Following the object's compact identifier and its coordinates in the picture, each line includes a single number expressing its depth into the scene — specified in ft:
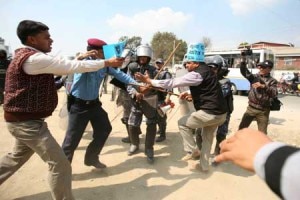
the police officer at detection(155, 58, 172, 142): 16.98
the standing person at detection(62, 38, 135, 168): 12.13
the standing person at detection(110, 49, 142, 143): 18.85
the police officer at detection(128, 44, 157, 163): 15.39
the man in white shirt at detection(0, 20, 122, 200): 8.66
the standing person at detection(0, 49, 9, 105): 25.69
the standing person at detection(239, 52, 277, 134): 16.05
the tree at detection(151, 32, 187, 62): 162.51
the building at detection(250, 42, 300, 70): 119.56
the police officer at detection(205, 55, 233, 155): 15.32
